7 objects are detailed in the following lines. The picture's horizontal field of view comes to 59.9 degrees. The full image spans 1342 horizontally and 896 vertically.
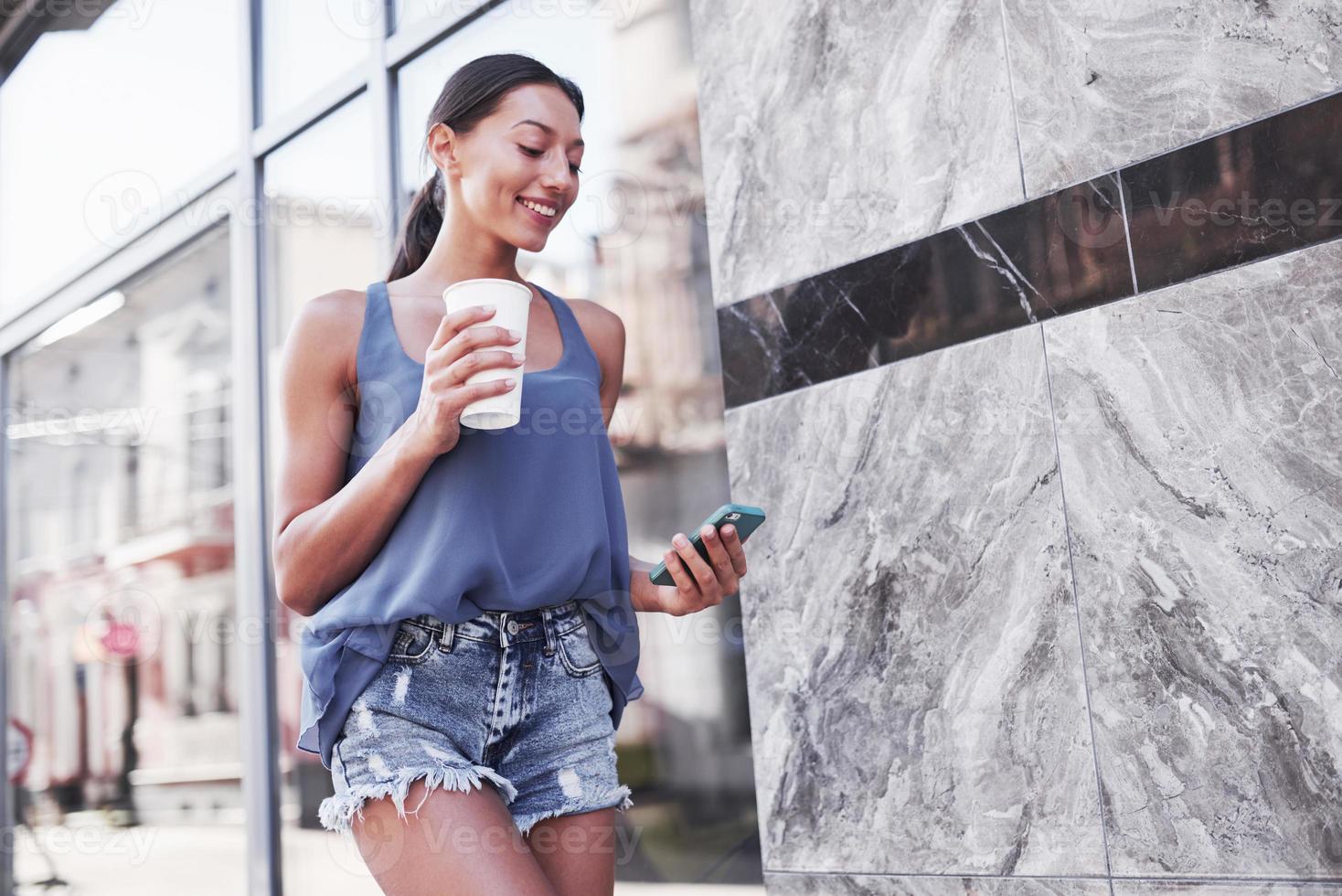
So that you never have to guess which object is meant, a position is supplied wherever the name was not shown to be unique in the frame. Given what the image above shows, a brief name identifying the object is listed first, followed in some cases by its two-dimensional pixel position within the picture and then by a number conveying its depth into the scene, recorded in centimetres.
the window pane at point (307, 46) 393
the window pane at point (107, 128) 462
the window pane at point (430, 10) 349
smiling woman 133
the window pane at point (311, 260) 382
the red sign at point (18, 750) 559
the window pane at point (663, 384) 263
